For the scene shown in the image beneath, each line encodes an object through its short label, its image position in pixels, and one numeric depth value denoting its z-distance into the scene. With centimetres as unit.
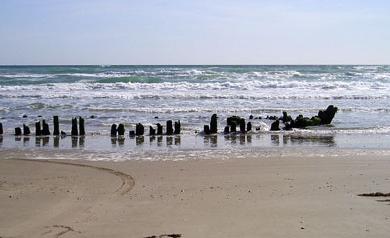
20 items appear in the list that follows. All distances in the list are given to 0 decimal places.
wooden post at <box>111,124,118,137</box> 1585
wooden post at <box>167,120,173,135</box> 1612
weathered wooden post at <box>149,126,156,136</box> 1607
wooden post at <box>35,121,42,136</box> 1599
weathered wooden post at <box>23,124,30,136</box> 1599
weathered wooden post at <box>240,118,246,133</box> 1676
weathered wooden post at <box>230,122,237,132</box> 1683
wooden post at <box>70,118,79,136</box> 1593
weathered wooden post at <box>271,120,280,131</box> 1733
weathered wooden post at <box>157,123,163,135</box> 1622
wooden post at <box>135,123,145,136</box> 1587
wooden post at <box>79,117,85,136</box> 1602
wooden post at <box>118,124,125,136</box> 1580
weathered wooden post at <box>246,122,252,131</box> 1705
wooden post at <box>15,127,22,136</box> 1597
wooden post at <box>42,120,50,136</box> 1605
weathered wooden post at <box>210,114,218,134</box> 1648
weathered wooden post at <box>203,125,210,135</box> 1632
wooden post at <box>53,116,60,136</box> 1612
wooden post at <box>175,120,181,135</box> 1627
